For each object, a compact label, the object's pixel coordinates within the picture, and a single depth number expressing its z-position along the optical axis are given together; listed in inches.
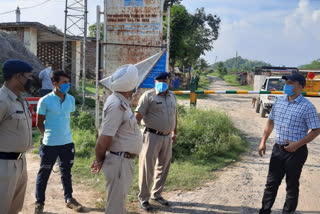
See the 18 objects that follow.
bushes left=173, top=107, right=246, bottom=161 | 252.1
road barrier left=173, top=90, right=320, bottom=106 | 323.5
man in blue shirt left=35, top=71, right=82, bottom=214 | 157.2
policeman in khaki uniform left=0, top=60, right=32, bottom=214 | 109.4
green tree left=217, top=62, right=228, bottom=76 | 2788.4
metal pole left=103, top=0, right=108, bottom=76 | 243.3
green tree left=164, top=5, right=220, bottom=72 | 844.6
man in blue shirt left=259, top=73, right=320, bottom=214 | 147.3
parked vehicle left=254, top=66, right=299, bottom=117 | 478.0
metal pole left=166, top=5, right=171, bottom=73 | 235.9
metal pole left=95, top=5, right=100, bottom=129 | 234.0
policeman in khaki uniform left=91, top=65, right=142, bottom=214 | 113.2
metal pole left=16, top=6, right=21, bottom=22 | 1162.8
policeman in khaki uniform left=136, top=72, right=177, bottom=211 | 168.1
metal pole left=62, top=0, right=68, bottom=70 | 589.9
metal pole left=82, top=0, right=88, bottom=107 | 515.1
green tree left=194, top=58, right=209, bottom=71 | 1526.1
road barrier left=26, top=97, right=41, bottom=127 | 341.7
